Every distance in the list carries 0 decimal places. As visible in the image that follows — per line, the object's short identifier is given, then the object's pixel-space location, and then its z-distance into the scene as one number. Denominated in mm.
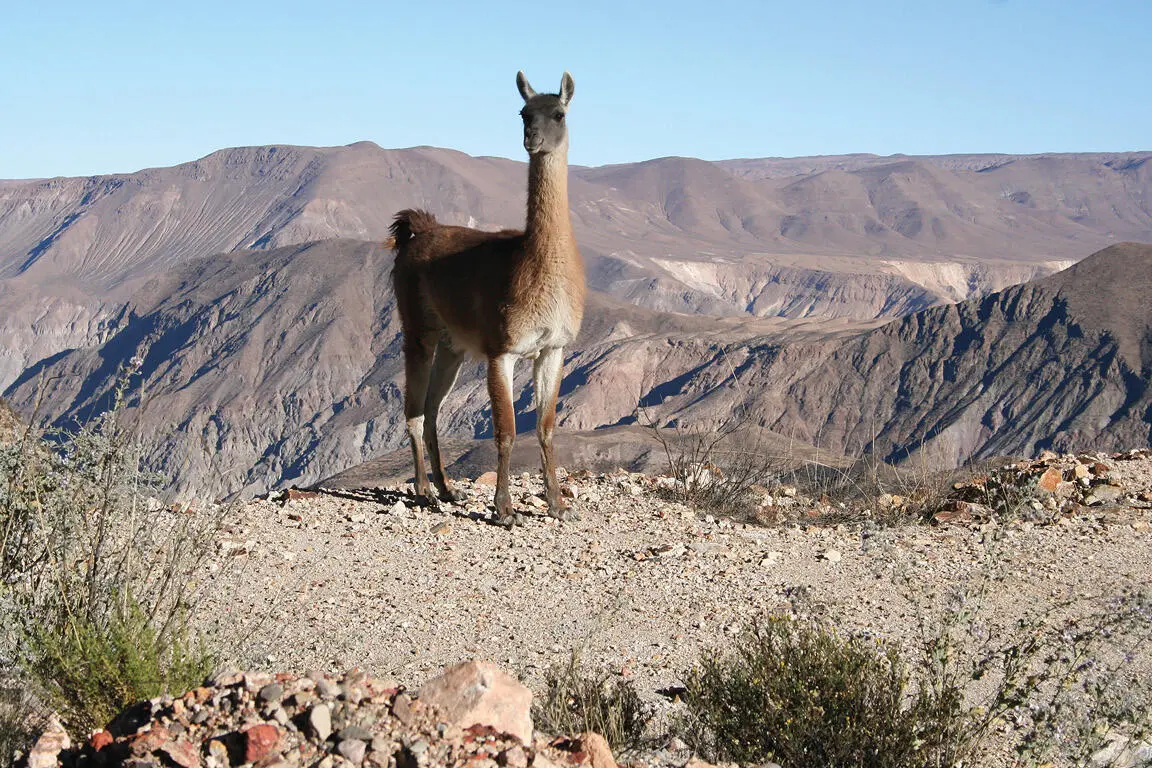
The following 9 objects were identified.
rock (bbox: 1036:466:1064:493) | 11281
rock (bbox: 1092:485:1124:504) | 11102
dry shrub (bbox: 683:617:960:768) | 4695
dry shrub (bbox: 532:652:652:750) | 5250
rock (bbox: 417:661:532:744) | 3996
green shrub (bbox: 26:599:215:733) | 4570
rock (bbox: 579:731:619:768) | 3941
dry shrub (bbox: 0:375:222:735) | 4613
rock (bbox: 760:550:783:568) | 9008
